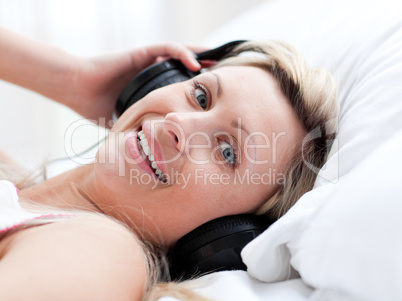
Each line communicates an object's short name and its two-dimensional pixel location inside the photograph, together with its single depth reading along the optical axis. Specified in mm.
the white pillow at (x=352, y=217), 439
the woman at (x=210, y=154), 529
